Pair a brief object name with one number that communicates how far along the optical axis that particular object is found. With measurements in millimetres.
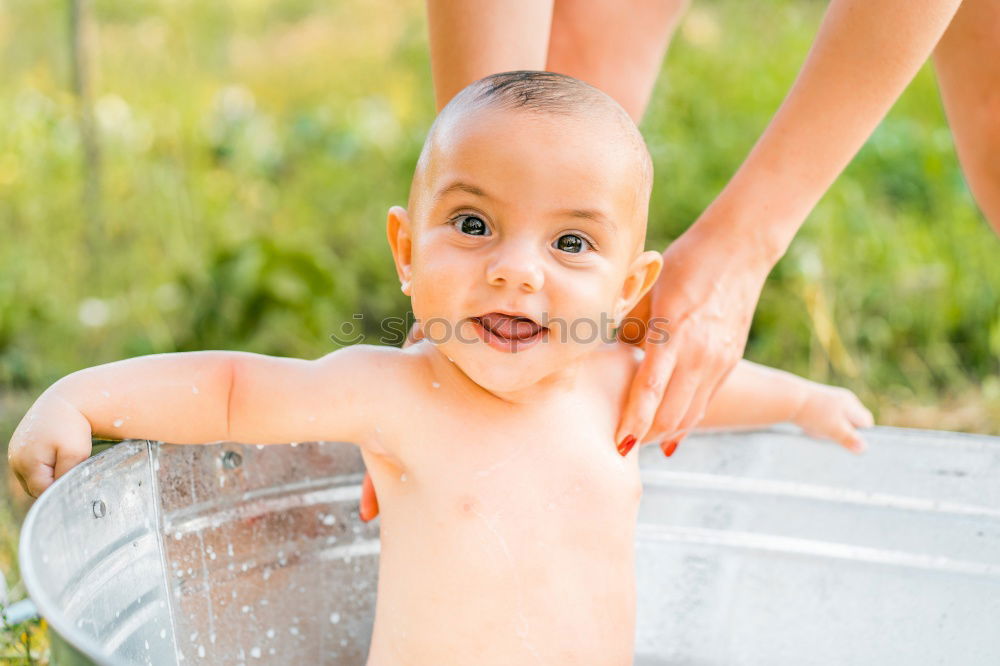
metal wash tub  1531
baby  1409
